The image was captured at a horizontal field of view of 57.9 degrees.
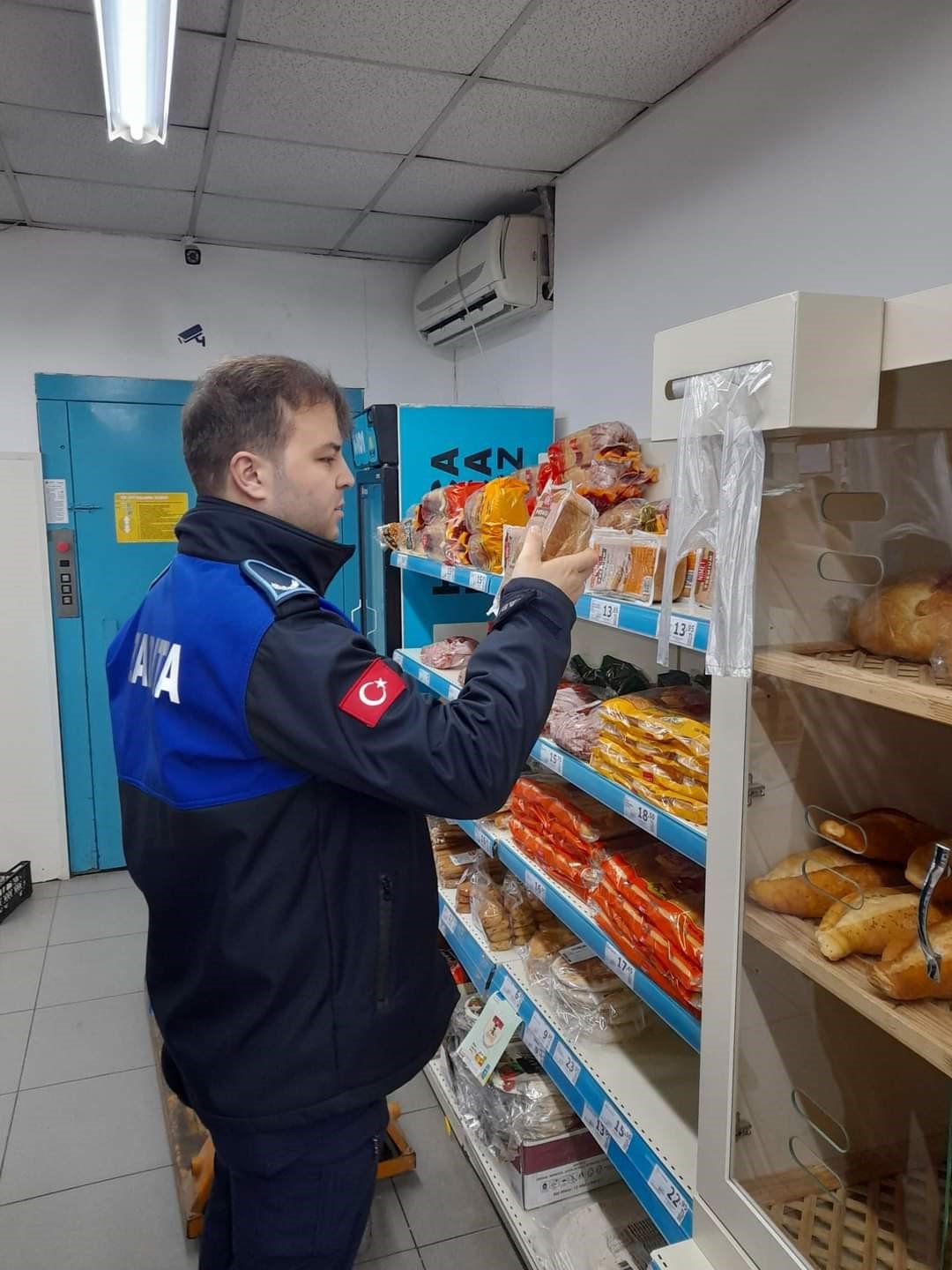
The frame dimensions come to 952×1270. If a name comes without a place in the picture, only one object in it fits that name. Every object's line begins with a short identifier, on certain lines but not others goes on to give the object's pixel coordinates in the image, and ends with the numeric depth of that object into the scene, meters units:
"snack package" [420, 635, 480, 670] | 2.87
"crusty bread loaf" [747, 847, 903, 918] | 1.19
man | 1.26
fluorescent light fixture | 1.90
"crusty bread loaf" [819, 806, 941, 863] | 1.20
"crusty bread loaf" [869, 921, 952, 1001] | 0.99
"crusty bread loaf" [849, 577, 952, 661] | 1.03
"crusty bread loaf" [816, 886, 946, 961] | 1.09
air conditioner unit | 3.43
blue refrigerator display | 3.21
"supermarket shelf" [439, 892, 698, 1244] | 1.54
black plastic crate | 4.04
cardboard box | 2.14
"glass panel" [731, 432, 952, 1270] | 1.09
